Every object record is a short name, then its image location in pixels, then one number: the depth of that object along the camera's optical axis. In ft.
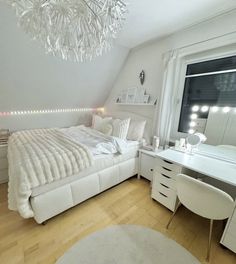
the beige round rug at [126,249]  4.24
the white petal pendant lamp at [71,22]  2.91
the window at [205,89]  5.84
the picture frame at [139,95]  9.10
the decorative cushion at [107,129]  8.75
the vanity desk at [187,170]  4.44
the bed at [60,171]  4.73
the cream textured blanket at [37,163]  4.57
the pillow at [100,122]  9.51
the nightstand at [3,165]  7.70
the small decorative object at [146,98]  8.74
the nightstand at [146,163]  7.57
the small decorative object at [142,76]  8.89
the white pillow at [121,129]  8.23
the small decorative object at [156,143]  7.57
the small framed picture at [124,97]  10.17
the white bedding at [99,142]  6.77
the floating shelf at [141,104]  8.51
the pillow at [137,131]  8.32
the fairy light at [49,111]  9.05
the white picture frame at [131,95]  9.62
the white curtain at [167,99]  7.10
